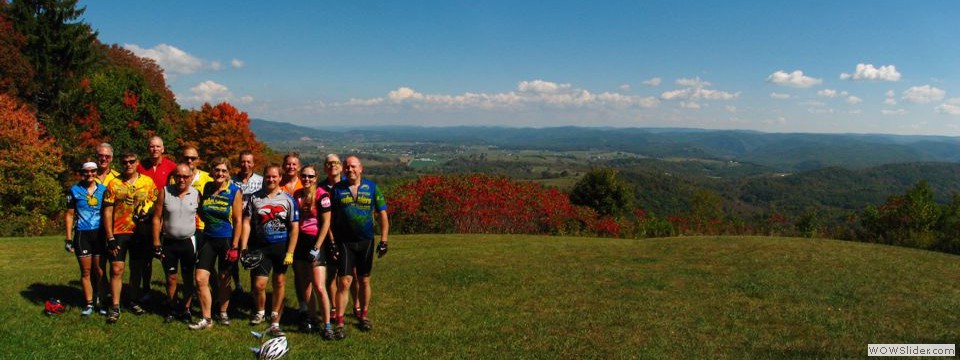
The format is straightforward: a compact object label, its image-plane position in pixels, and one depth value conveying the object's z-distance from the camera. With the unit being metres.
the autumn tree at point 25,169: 23.16
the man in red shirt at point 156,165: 6.55
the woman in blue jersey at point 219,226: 5.70
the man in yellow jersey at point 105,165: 6.05
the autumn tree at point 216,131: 40.78
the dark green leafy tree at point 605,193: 38.94
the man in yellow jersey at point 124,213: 5.93
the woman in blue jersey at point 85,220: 6.09
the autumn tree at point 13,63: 26.61
